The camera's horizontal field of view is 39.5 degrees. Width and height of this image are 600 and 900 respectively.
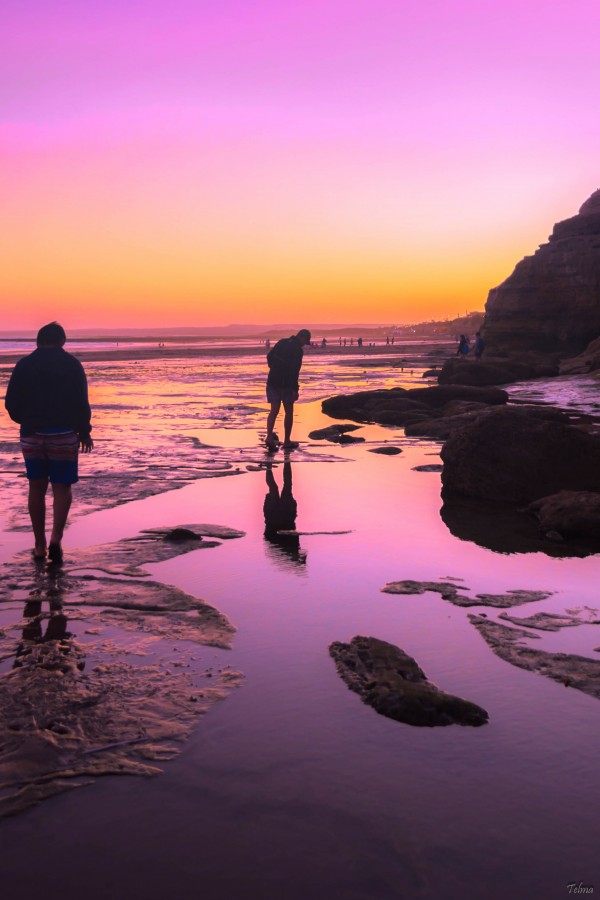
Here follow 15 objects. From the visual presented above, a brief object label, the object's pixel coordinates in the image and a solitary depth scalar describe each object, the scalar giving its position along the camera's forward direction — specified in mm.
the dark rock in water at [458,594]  5609
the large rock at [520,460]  9648
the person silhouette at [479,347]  43250
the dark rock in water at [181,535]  7156
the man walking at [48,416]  6773
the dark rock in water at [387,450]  13037
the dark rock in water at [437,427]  15477
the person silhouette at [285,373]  14039
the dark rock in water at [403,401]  18734
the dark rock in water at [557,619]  5133
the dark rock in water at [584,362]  31098
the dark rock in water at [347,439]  14372
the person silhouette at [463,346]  51331
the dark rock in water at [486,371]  28438
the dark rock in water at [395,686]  3787
